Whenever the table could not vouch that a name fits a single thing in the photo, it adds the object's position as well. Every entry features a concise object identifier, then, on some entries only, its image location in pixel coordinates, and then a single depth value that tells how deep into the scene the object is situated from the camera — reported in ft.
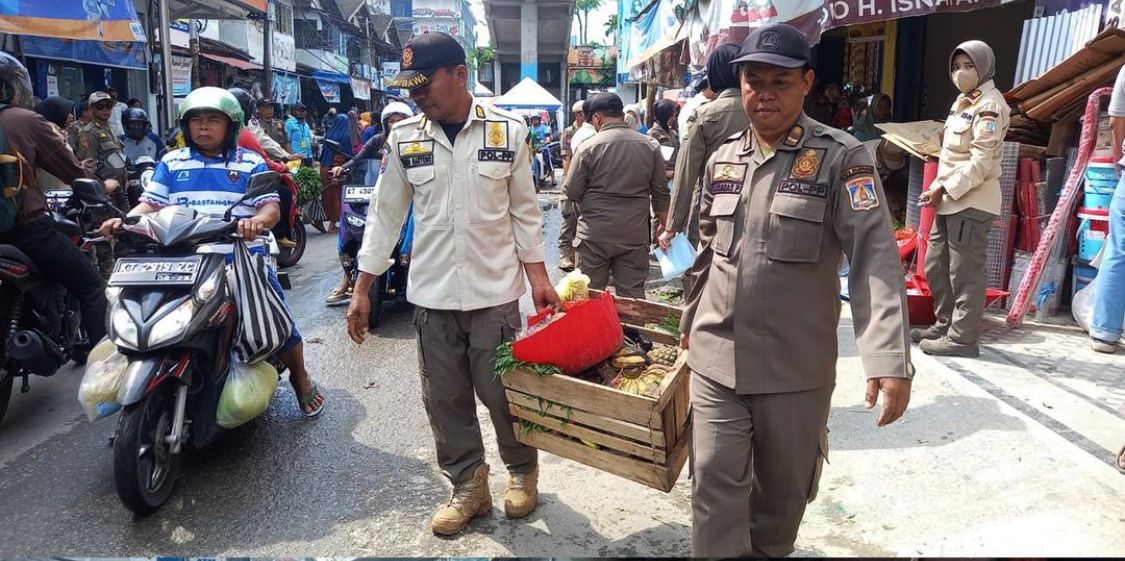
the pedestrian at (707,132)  15.01
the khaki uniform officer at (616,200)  17.07
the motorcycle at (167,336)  10.42
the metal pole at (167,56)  39.65
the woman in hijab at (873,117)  32.17
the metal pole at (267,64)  64.29
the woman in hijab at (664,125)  29.32
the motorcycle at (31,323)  13.69
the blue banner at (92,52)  42.45
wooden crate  8.52
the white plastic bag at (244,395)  11.86
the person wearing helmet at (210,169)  12.43
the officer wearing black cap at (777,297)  7.37
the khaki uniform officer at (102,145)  28.58
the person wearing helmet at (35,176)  14.37
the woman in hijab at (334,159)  34.60
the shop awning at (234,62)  70.44
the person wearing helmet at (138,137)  32.04
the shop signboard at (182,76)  63.10
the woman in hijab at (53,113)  21.07
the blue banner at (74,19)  30.60
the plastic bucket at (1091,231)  18.02
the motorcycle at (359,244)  21.39
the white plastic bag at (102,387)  11.23
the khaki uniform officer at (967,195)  15.97
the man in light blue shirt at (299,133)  51.37
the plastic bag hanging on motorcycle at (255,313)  12.18
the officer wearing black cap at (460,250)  9.96
